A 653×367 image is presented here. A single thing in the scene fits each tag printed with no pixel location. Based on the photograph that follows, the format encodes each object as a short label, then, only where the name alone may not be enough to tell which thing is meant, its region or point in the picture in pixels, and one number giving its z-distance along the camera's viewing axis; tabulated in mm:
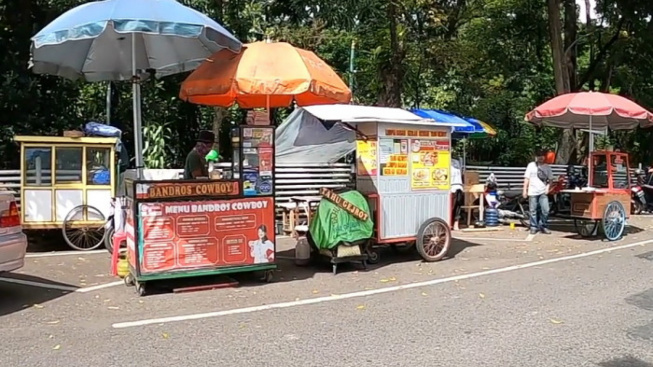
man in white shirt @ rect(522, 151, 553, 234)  12836
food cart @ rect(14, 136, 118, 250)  10297
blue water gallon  14617
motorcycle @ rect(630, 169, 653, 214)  17344
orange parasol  7863
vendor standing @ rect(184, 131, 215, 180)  8836
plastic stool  8416
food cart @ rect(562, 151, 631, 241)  12117
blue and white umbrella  7102
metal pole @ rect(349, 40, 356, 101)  16828
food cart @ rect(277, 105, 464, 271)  9188
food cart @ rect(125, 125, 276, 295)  7426
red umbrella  12664
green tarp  8664
